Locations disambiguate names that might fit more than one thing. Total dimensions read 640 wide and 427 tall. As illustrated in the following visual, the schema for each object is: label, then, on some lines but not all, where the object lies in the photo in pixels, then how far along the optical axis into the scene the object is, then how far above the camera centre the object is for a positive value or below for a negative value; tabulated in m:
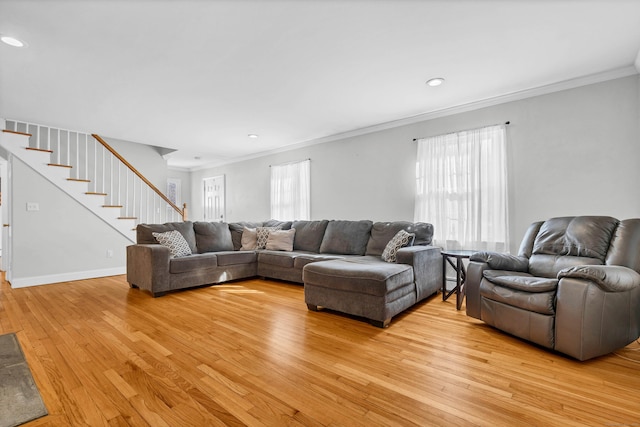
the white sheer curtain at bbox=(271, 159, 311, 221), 5.77 +0.52
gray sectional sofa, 2.76 -0.56
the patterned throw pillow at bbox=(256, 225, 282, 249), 5.04 -0.33
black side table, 3.12 -0.66
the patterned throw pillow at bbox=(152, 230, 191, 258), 4.11 -0.36
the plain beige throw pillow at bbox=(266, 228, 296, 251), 4.85 -0.39
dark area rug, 1.46 -0.98
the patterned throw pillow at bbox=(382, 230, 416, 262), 3.52 -0.34
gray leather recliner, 1.97 -0.54
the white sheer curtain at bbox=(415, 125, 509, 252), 3.64 +0.36
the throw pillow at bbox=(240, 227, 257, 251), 5.04 -0.38
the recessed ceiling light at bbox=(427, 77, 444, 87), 3.19 +1.48
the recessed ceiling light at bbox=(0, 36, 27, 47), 2.42 +1.48
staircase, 4.59 +0.78
